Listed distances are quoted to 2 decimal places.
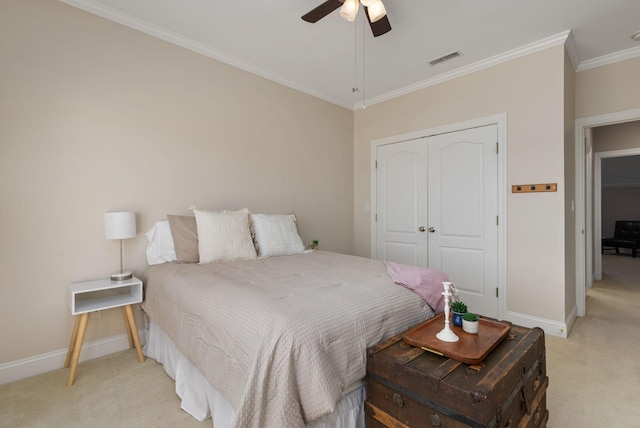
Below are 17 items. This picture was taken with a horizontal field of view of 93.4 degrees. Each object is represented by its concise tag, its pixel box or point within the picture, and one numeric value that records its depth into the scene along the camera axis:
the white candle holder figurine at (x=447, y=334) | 1.35
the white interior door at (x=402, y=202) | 3.74
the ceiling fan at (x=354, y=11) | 1.85
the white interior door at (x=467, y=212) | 3.16
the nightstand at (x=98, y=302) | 2.00
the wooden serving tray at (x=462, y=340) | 1.24
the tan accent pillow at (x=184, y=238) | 2.42
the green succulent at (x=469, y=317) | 1.44
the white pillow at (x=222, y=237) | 2.40
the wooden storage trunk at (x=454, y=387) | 1.06
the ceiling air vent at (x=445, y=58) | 3.01
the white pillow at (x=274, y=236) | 2.76
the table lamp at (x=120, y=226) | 2.20
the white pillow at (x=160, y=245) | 2.48
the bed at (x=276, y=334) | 1.13
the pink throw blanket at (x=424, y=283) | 1.76
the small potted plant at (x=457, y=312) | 1.52
